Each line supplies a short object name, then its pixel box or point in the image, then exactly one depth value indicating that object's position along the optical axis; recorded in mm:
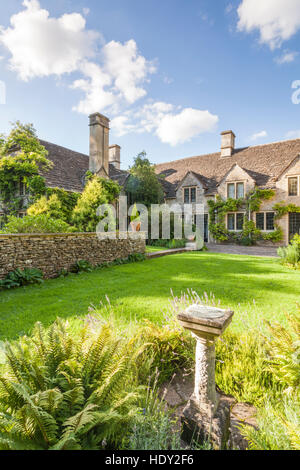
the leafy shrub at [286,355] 2059
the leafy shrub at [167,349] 2713
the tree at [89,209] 10719
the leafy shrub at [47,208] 11011
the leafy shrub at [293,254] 10211
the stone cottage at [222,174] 17891
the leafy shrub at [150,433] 1612
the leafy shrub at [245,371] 2322
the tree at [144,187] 21469
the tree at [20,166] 15086
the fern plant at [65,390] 1427
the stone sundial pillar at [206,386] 1767
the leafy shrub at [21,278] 6598
